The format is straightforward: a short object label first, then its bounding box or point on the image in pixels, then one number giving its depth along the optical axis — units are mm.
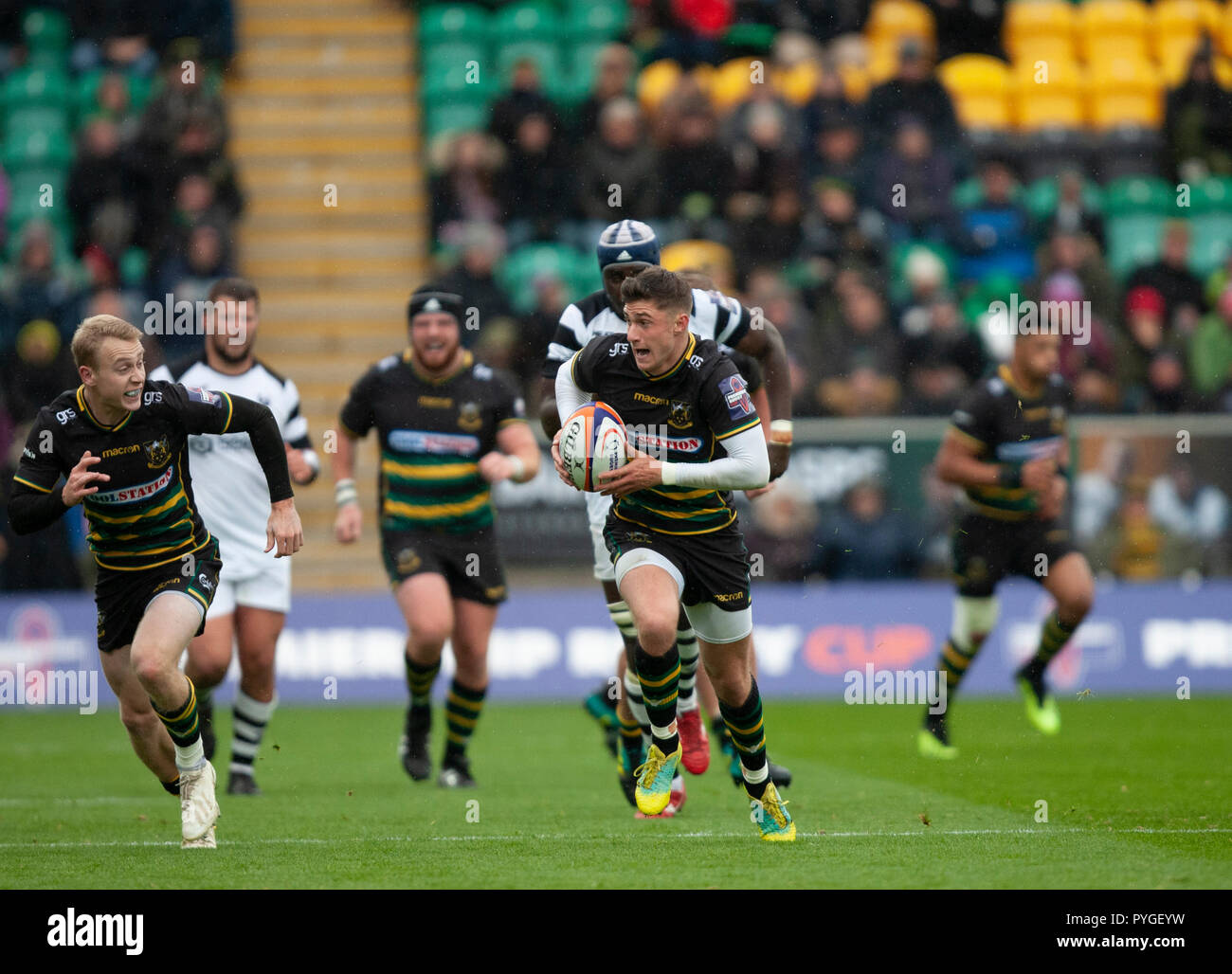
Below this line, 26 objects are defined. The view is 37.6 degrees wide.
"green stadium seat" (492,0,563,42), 19406
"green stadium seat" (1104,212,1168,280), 18281
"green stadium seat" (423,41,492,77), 19391
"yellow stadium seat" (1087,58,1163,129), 19875
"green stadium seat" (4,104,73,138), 18594
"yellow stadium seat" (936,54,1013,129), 19625
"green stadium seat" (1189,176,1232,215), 18672
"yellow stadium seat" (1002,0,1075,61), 20469
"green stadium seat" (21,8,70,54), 19344
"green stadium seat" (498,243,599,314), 16938
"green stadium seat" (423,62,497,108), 19219
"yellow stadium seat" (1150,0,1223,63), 20578
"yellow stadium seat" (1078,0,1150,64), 20500
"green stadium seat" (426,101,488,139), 18953
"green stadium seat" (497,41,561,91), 19016
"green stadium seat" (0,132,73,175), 18375
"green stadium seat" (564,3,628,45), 19625
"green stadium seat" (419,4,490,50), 19547
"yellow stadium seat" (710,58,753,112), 18688
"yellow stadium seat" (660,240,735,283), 16359
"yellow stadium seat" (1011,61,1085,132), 19719
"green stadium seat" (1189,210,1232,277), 18000
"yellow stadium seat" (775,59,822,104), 18458
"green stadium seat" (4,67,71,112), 18750
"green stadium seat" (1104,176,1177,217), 18516
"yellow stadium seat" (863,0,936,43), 19984
